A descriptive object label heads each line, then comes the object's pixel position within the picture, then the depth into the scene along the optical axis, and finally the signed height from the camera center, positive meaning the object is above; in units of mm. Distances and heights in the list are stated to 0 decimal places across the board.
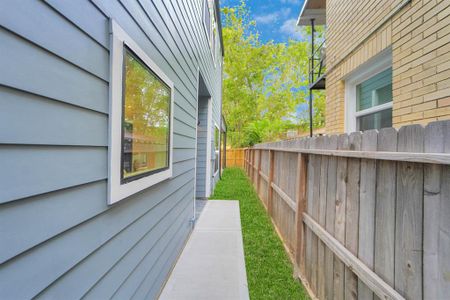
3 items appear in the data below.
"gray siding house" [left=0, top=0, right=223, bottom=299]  849 +6
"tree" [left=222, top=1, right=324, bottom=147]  22375 +6351
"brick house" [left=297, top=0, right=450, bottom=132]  2465 +1112
